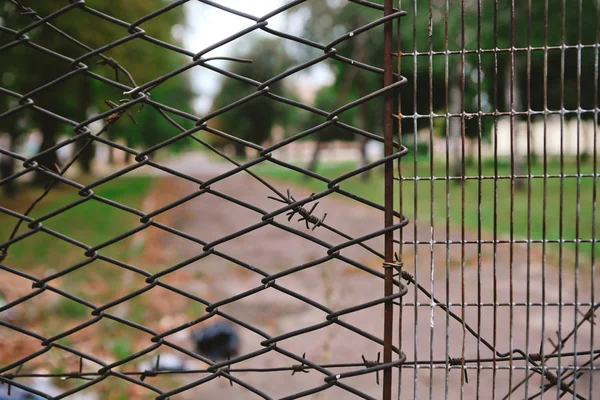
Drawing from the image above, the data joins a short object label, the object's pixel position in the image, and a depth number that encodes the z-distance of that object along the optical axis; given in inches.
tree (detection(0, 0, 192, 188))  515.8
